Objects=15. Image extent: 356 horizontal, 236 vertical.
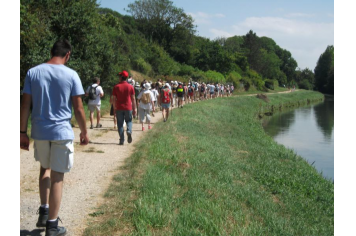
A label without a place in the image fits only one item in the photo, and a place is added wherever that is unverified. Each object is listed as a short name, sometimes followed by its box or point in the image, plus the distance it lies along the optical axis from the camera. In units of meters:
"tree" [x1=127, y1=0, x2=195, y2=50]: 63.44
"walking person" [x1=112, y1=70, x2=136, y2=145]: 9.93
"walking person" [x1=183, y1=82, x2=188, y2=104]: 26.72
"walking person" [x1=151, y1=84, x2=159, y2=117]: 16.81
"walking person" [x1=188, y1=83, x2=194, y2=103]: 27.55
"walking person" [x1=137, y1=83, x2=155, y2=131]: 12.41
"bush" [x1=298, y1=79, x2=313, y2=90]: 110.62
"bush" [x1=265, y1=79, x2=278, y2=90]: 79.89
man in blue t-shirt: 3.90
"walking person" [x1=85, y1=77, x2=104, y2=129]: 11.98
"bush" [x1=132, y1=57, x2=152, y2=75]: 34.62
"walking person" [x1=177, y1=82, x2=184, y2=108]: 20.42
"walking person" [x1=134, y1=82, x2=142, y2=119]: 16.83
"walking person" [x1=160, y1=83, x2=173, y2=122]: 14.50
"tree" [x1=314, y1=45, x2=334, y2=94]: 94.62
